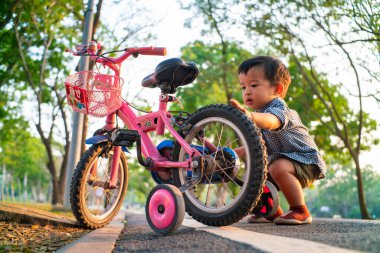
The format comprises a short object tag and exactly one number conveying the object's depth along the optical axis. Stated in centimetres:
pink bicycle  261
